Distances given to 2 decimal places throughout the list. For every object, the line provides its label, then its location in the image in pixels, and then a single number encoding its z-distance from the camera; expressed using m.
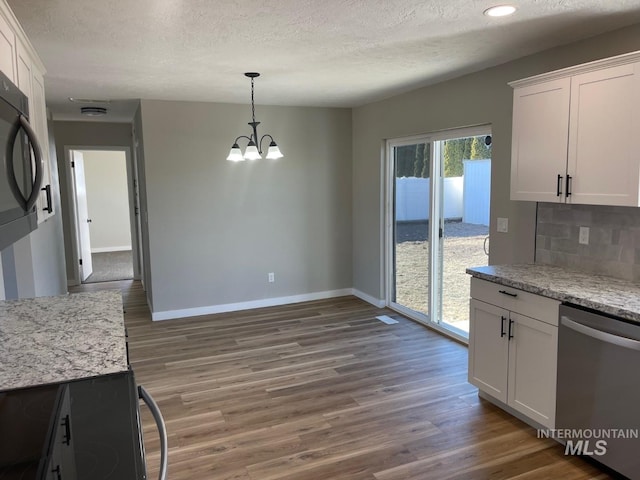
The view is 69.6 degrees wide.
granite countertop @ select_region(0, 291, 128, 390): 1.38
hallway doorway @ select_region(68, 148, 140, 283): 10.10
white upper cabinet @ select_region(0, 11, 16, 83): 1.72
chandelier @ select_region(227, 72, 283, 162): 4.09
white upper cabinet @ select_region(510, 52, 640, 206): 2.47
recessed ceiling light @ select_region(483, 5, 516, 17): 2.41
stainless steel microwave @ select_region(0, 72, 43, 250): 1.27
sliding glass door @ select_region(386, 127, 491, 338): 4.17
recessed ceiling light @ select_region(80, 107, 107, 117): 5.49
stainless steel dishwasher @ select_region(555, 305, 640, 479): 2.20
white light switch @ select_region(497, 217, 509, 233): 3.68
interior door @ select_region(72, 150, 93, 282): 6.97
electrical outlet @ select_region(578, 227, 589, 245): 3.02
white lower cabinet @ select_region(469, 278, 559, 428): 2.64
